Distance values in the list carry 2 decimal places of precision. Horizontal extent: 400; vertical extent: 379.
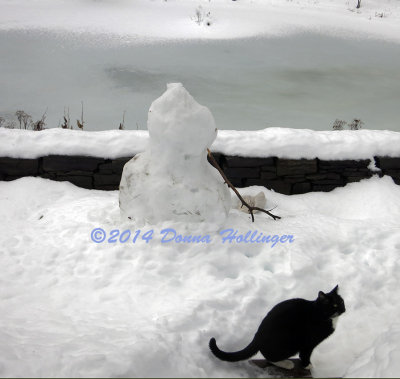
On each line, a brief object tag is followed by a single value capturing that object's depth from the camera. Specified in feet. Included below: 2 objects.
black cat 7.18
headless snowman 10.82
